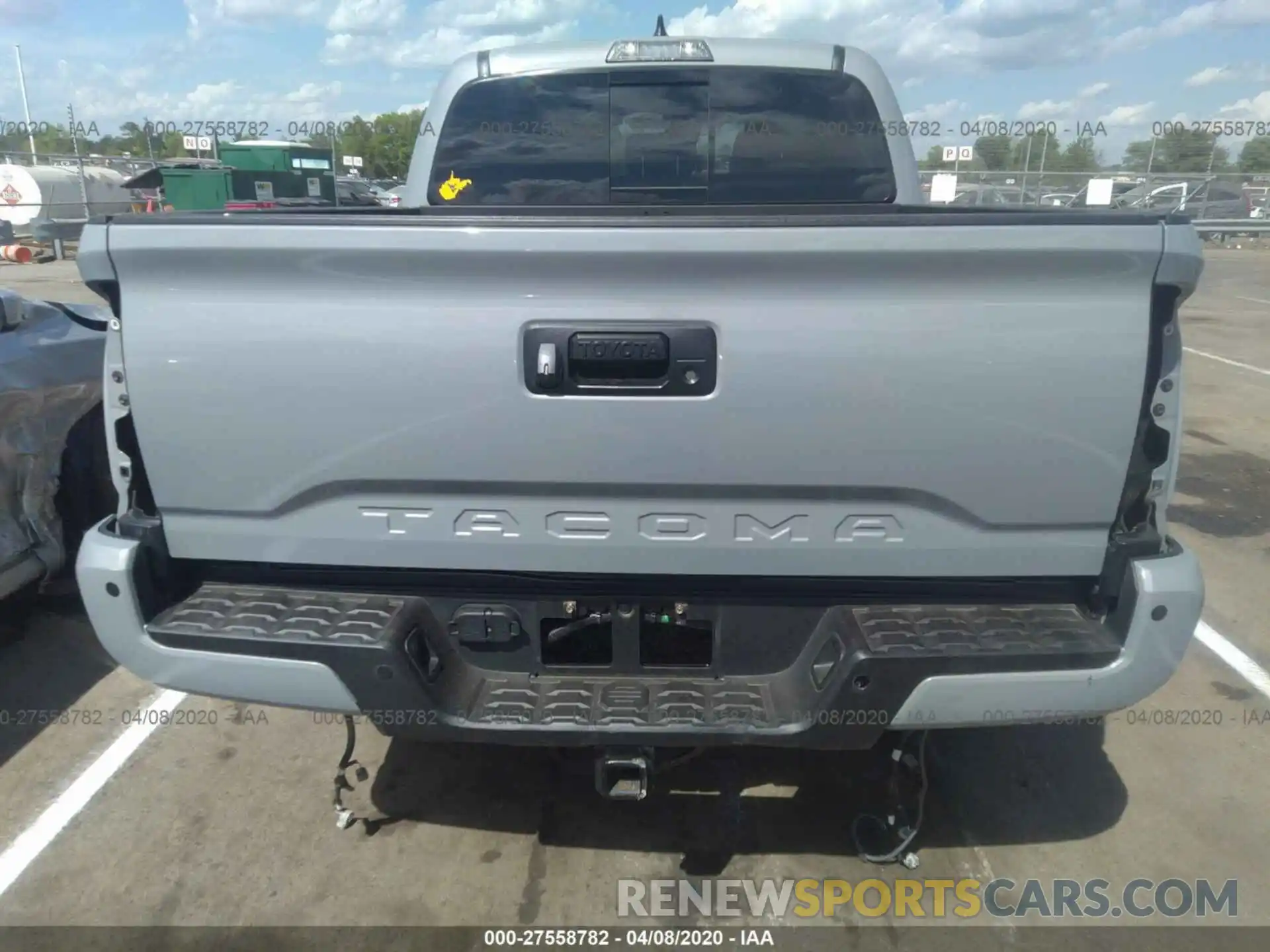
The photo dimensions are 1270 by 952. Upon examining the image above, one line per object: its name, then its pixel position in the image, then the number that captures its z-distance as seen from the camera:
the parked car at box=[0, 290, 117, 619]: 4.14
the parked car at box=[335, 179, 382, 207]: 28.13
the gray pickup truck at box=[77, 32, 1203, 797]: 2.12
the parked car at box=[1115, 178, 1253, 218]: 25.58
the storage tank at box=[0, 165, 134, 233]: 21.62
